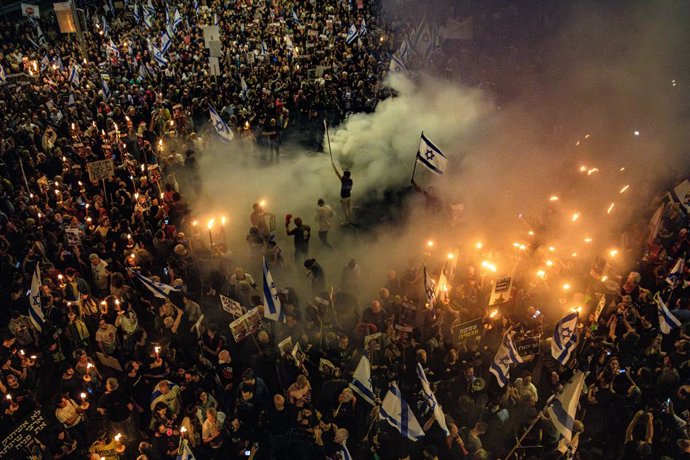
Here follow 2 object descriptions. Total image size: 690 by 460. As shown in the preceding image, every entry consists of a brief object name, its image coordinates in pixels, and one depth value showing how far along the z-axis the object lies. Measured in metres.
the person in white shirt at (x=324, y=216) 11.45
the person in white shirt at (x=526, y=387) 7.52
